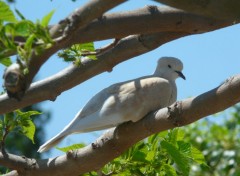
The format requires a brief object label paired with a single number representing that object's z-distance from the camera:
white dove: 6.52
